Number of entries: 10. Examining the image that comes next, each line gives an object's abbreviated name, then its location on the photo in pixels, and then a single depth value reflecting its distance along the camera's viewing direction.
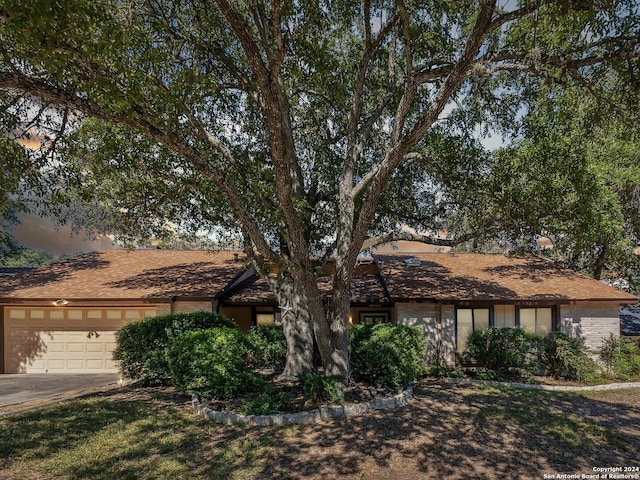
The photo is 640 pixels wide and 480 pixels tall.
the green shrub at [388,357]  9.61
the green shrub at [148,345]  10.72
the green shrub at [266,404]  7.84
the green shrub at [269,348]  12.76
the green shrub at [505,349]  12.81
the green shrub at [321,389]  8.17
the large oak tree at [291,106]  6.25
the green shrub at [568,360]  12.26
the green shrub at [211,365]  8.77
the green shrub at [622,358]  12.64
